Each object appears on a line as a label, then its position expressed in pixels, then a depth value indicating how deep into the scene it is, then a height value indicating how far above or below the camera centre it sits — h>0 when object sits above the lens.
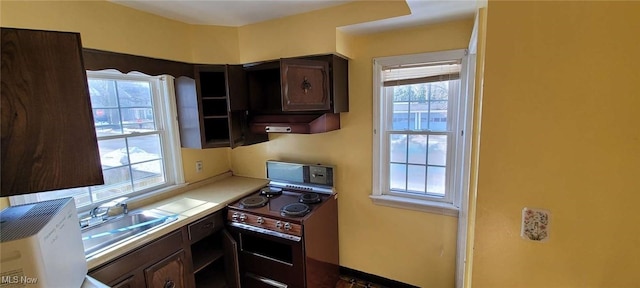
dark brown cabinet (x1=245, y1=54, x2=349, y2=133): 1.85 +0.18
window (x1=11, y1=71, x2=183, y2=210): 1.84 -0.13
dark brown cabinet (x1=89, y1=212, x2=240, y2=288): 1.47 -0.98
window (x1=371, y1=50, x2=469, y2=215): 1.86 -0.14
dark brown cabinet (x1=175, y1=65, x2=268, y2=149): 2.14 +0.11
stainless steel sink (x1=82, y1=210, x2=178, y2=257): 1.50 -0.74
